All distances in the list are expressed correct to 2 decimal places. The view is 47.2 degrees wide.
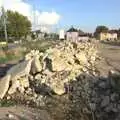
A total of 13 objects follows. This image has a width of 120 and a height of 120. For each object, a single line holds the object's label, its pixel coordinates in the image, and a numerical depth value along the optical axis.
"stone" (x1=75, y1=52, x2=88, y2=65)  6.22
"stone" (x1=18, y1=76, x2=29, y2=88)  5.36
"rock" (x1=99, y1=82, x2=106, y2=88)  4.89
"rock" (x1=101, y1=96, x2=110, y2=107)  4.52
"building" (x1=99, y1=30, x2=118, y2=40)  38.66
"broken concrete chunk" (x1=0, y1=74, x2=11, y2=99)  5.10
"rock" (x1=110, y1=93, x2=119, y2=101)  4.49
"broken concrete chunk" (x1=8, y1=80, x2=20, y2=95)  5.19
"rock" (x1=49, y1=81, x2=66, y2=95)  4.95
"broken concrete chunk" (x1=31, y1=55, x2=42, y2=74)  5.56
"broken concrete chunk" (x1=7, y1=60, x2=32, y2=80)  5.45
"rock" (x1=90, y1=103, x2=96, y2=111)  4.54
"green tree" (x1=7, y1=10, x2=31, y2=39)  29.41
